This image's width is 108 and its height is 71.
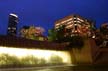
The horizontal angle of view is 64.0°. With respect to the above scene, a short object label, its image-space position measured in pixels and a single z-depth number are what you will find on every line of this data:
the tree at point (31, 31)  32.20
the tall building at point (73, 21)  46.01
